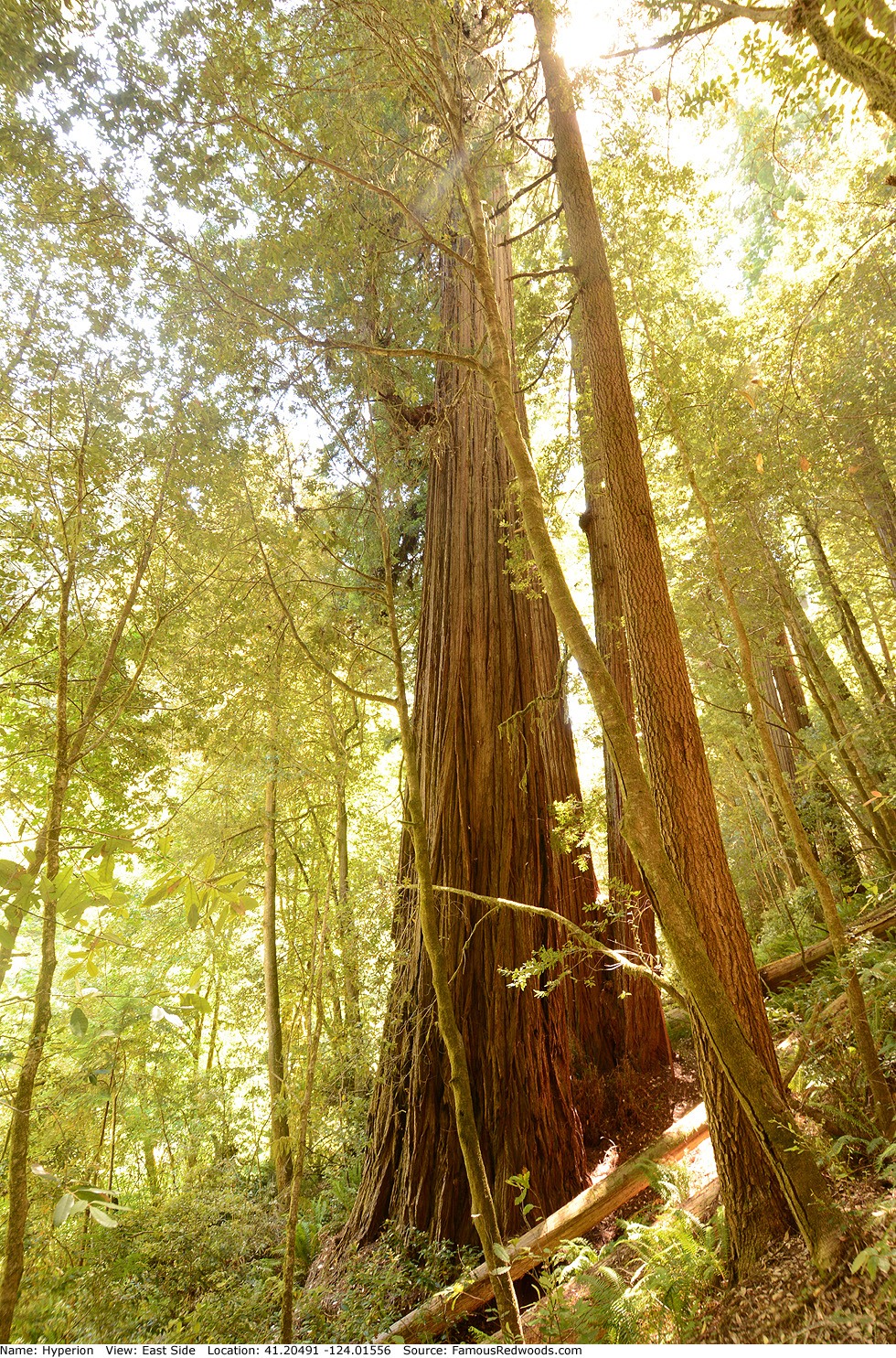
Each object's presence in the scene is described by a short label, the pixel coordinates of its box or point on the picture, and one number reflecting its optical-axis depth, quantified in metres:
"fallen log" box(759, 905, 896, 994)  5.48
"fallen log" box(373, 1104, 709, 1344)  2.84
